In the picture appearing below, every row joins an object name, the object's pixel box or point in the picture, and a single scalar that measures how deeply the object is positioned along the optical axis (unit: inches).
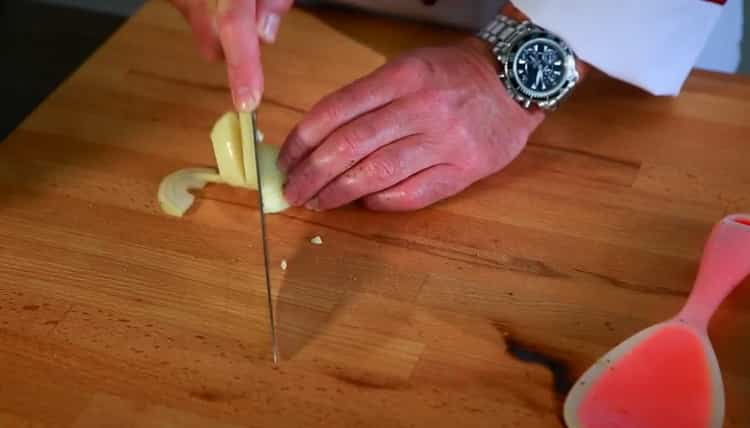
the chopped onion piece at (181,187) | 30.8
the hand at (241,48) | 25.8
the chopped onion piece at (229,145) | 30.8
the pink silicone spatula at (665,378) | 23.8
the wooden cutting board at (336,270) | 24.8
